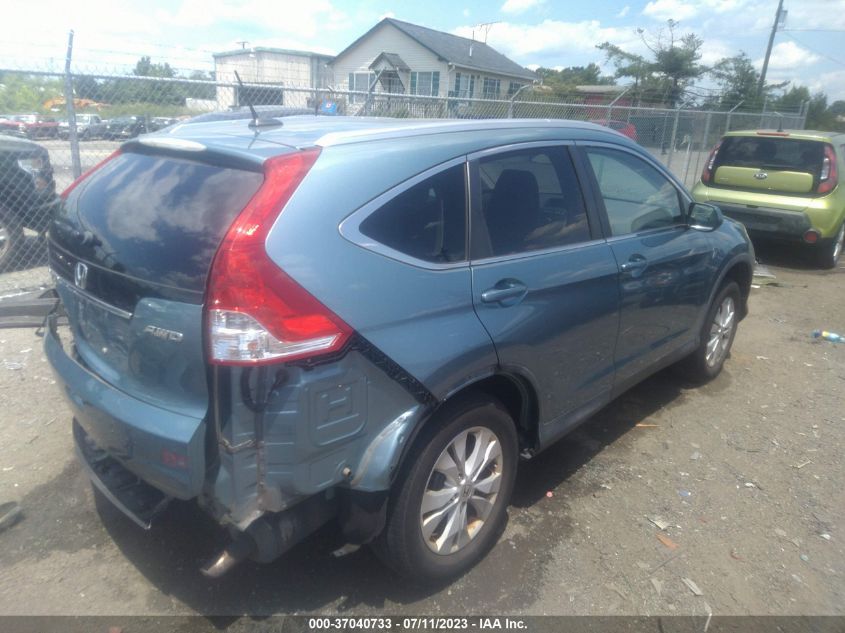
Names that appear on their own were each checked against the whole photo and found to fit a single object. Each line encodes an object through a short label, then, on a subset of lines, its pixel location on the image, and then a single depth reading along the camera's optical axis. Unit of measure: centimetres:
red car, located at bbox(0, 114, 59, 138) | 604
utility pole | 2900
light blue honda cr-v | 199
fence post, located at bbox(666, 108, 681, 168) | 1188
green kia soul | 796
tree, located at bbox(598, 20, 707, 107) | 3416
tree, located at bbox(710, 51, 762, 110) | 3284
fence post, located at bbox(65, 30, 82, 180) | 575
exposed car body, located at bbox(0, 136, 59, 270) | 618
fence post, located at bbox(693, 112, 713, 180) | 1313
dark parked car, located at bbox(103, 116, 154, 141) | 621
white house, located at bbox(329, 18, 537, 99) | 3409
